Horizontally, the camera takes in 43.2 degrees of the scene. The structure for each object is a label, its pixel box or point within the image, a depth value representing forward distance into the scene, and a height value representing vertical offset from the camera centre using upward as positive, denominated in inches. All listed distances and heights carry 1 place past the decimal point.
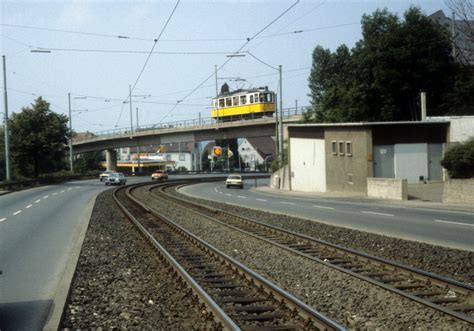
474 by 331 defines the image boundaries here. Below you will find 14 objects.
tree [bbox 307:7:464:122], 1962.4 +279.0
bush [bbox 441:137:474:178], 1095.0 -11.1
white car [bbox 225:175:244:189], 2305.6 -81.6
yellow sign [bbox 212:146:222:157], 5236.2 +82.5
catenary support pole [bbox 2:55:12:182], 1820.0 +140.7
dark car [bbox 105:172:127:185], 2527.1 -68.4
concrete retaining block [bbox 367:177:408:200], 1199.6 -68.4
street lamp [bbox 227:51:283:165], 1913.1 +83.2
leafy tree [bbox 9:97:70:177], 2652.6 +136.3
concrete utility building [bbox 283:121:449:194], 1390.3 +12.0
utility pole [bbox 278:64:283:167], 1920.5 +51.2
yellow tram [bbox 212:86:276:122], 2691.9 +261.2
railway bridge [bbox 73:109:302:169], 2773.1 +150.0
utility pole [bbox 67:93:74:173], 3229.6 +97.7
